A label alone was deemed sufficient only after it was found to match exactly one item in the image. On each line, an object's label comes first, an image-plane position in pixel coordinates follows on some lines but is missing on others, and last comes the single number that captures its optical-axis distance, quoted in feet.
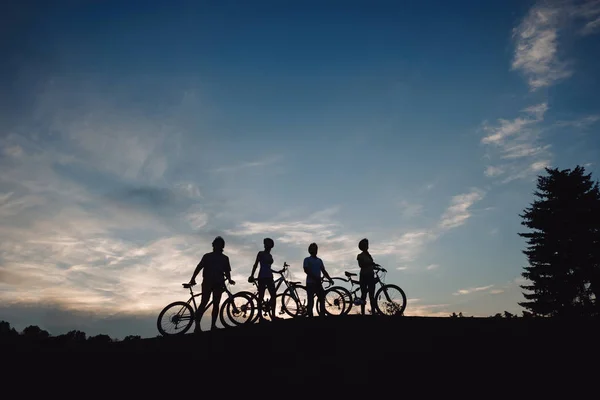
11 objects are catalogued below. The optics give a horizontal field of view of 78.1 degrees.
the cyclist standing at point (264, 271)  39.14
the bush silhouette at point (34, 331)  63.90
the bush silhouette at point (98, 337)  39.44
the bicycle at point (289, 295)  41.86
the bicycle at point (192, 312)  36.06
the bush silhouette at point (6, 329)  58.59
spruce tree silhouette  92.02
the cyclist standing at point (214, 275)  35.60
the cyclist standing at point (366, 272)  42.34
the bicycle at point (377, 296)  43.68
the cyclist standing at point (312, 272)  41.52
